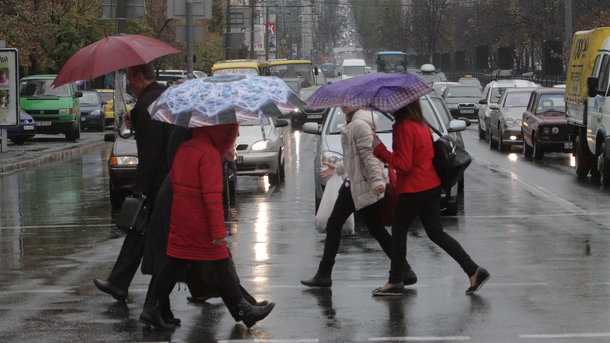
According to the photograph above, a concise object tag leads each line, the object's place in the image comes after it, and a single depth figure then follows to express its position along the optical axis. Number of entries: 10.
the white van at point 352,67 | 95.00
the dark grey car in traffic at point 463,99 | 46.88
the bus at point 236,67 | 54.69
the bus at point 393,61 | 94.00
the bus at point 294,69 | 70.38
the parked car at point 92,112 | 44.84
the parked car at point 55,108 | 37.97
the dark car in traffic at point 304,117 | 44.62
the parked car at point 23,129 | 34.75
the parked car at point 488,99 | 35.09
